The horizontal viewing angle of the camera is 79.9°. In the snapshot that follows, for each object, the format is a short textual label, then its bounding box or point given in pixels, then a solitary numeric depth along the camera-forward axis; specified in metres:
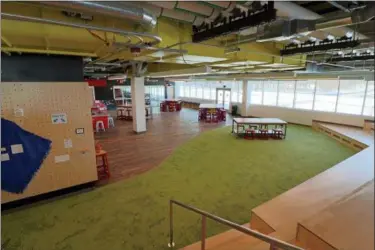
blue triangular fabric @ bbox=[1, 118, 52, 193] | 3.61
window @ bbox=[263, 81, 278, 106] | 12.54
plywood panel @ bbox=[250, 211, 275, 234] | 2.89
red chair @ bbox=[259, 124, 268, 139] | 8.61
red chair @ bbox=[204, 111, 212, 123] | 12.45
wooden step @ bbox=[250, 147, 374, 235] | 3.04
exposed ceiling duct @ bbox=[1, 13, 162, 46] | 1.63
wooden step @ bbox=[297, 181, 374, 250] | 1.87
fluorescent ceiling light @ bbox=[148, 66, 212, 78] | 4.79
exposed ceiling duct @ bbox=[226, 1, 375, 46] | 2.04
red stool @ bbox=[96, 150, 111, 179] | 4.89
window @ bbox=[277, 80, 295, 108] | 11.69
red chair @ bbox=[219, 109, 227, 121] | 12.49
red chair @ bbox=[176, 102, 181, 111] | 16.42
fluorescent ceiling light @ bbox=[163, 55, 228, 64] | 4.38
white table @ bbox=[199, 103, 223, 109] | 11.92
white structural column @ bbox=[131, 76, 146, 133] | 8.71
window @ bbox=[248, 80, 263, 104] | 13.21
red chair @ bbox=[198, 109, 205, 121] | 12.63
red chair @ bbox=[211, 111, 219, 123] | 12.38
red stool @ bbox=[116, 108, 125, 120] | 12.72
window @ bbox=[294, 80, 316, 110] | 10.46
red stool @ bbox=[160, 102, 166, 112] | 16.27
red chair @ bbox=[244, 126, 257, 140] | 8.48
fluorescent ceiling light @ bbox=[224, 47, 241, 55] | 3.26
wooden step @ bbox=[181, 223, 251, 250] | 2.72
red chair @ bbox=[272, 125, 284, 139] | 8.65
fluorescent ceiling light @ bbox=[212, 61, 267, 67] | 5.16
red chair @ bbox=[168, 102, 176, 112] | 16.19
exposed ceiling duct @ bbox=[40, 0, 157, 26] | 1.58
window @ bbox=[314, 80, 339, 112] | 9.37
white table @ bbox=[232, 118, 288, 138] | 8.49
